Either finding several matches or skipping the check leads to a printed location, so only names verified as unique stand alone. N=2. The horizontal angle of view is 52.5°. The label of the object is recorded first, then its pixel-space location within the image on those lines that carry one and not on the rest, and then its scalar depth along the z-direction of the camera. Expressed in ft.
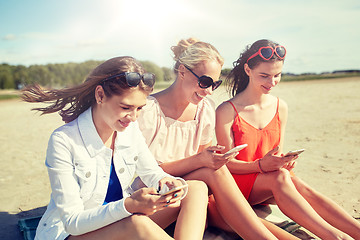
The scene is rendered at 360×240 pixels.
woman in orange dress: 10.55
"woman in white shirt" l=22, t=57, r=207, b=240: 7.98
